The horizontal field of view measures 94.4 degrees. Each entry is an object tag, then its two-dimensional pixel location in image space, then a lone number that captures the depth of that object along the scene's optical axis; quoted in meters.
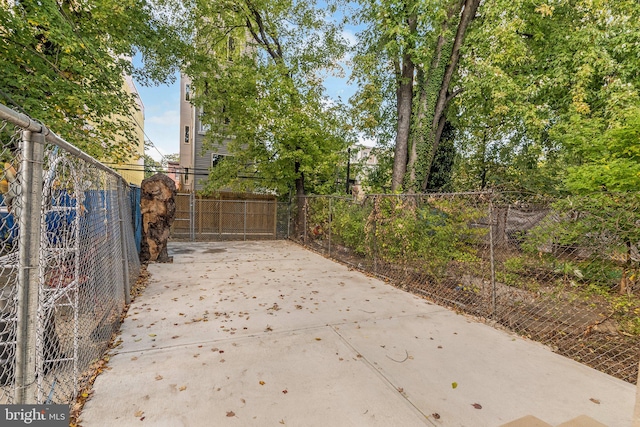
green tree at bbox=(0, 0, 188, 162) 5.37
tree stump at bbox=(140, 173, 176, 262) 7.36
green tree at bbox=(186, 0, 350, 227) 10.83
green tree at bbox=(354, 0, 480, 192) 7.83
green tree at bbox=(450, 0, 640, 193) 6.23
